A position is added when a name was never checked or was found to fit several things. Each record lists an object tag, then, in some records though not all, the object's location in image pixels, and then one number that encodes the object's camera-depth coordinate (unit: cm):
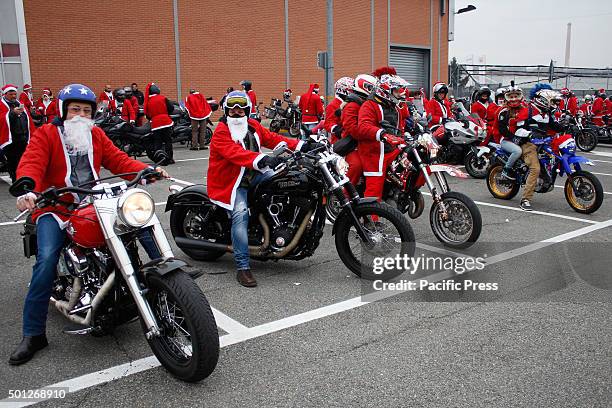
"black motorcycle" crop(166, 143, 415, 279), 515
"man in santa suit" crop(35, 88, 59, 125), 1633
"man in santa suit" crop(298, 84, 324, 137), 1670
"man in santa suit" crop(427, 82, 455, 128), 1276
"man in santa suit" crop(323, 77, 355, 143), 925
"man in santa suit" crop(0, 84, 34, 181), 1049
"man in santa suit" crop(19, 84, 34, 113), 1809
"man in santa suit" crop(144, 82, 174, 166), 1373
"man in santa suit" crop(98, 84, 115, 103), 2075
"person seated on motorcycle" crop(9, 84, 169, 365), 378
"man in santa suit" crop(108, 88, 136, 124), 1519
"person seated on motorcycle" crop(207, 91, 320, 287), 528
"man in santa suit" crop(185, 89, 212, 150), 1606
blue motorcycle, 815
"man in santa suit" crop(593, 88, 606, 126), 1906
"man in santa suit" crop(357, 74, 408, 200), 661
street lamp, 3381
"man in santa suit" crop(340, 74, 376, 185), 683
